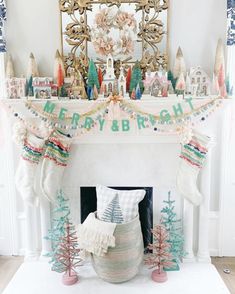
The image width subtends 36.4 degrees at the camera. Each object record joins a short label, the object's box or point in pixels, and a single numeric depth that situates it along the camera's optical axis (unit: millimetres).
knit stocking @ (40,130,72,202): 2764
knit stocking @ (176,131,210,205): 2738
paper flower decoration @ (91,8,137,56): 2748
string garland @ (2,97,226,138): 2680
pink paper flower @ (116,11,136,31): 2740
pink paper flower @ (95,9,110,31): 2746
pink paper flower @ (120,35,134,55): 2768
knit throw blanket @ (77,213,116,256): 2529
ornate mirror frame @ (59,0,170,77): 2736
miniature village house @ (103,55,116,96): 2719
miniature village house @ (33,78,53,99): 2697
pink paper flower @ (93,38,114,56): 2778
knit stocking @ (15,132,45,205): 2742
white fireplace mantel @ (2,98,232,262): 2848
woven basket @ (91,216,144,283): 2561
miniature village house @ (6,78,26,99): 2703
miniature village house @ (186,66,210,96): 2697
